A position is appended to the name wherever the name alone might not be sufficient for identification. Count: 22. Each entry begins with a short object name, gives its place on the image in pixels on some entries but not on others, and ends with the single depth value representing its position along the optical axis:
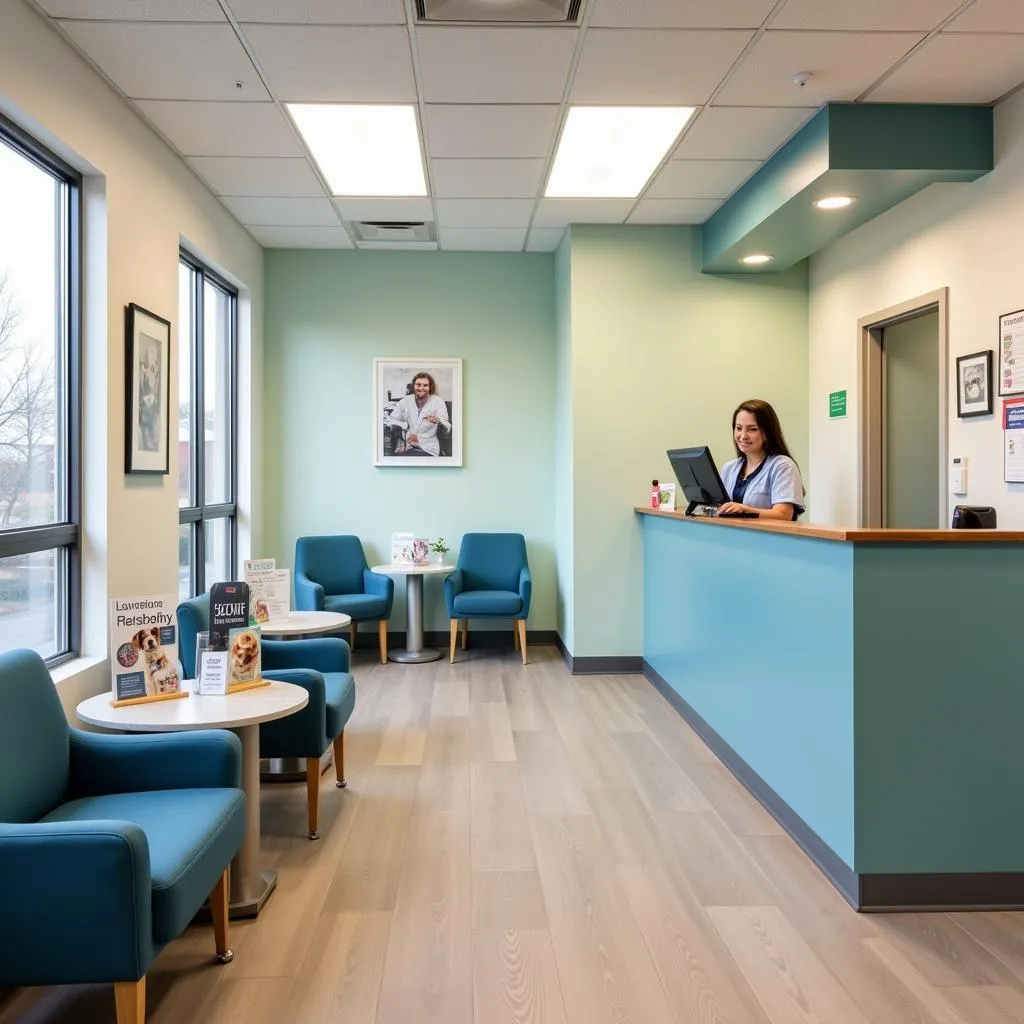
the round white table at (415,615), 5.39
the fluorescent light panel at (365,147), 3.50
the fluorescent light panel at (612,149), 3.53
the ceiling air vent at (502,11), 2.68
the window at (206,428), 4.41
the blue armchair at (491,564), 5.67
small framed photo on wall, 3.41
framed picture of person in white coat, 5.76
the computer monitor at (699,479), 3.63
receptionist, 3.76
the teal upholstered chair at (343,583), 5.21
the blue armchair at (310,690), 2.75
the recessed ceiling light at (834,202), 3.79
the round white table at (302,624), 3.50
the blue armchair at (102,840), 1.52
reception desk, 2.26
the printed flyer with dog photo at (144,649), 2.33
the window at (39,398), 2.64
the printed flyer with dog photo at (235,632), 2.46
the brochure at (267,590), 3.56
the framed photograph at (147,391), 3.29
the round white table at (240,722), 2.19
